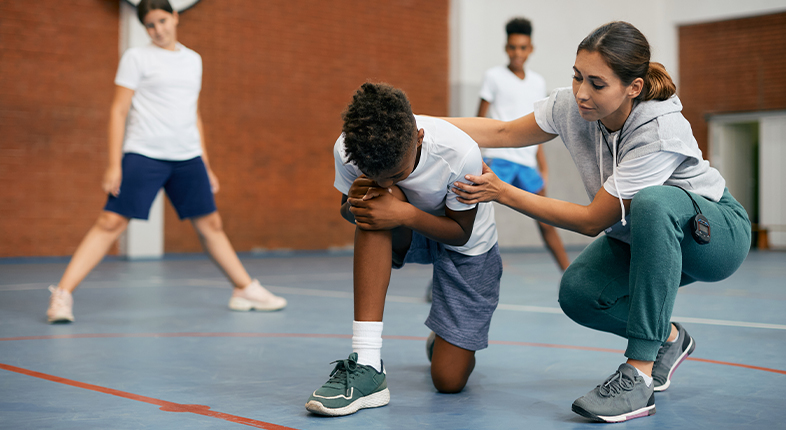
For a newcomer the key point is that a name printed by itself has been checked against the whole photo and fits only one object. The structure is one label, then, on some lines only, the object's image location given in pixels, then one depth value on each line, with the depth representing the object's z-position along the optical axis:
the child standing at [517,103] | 4.42
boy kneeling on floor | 1.71
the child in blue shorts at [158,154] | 3.49
